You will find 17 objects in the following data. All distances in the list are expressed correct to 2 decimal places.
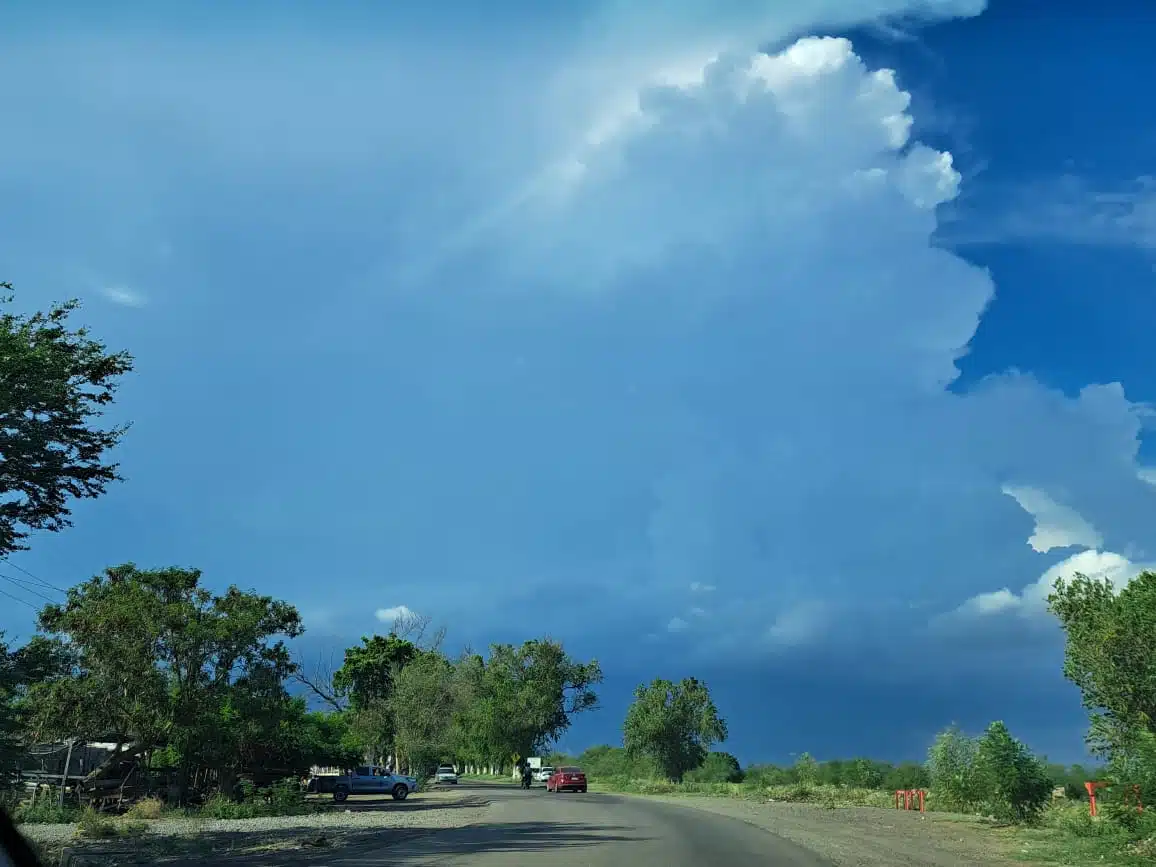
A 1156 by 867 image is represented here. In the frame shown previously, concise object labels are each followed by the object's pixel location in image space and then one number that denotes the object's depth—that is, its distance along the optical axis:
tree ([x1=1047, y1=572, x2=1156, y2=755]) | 28.48
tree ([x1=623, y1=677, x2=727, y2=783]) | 80.62
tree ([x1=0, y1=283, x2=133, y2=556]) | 18.73
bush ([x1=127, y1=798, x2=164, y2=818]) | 34.72
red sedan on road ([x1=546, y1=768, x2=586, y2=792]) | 61.00
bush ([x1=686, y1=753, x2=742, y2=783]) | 78.00
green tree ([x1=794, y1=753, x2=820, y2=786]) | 63.81
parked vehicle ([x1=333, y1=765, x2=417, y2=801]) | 49.12
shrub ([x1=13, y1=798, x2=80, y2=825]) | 31.70
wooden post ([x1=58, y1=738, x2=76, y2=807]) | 34.53
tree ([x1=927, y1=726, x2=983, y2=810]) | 35.95
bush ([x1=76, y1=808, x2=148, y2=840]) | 27.12
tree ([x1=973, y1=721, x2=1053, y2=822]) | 28.41
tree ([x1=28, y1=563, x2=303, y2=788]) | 35.66
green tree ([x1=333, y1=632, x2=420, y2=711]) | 86.31
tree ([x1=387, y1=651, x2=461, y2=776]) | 62.44
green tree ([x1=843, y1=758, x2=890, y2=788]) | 61.20
